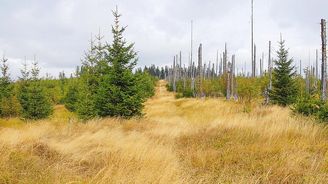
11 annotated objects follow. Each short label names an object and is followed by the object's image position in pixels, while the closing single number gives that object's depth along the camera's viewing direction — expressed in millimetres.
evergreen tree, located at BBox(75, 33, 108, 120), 22703
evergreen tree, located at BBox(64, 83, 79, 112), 37719
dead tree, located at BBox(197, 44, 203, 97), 47662
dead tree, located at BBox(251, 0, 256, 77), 34406
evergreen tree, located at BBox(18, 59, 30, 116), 32188
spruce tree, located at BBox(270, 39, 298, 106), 25984
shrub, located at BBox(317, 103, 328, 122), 10656
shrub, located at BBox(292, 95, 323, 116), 12312
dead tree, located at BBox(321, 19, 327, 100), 16672
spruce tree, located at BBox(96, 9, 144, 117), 17594
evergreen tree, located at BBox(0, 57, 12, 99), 39375
